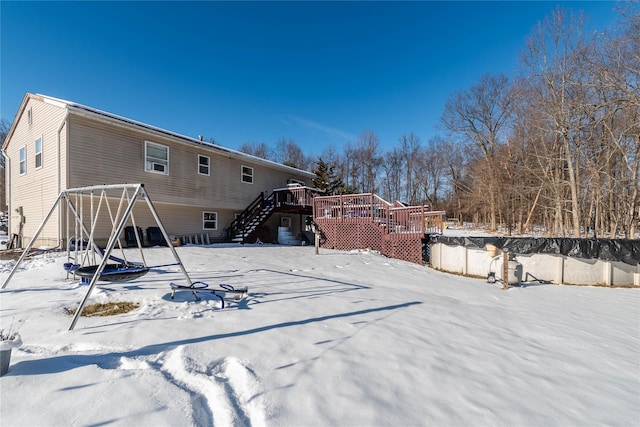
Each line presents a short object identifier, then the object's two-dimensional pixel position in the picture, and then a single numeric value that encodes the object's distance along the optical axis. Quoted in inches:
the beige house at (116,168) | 412.2
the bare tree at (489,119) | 1076.5
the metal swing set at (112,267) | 147.3
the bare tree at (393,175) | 1726.1
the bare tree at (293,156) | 1696.6
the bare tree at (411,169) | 1695.4
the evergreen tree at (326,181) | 1149.7
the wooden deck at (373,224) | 458.9
